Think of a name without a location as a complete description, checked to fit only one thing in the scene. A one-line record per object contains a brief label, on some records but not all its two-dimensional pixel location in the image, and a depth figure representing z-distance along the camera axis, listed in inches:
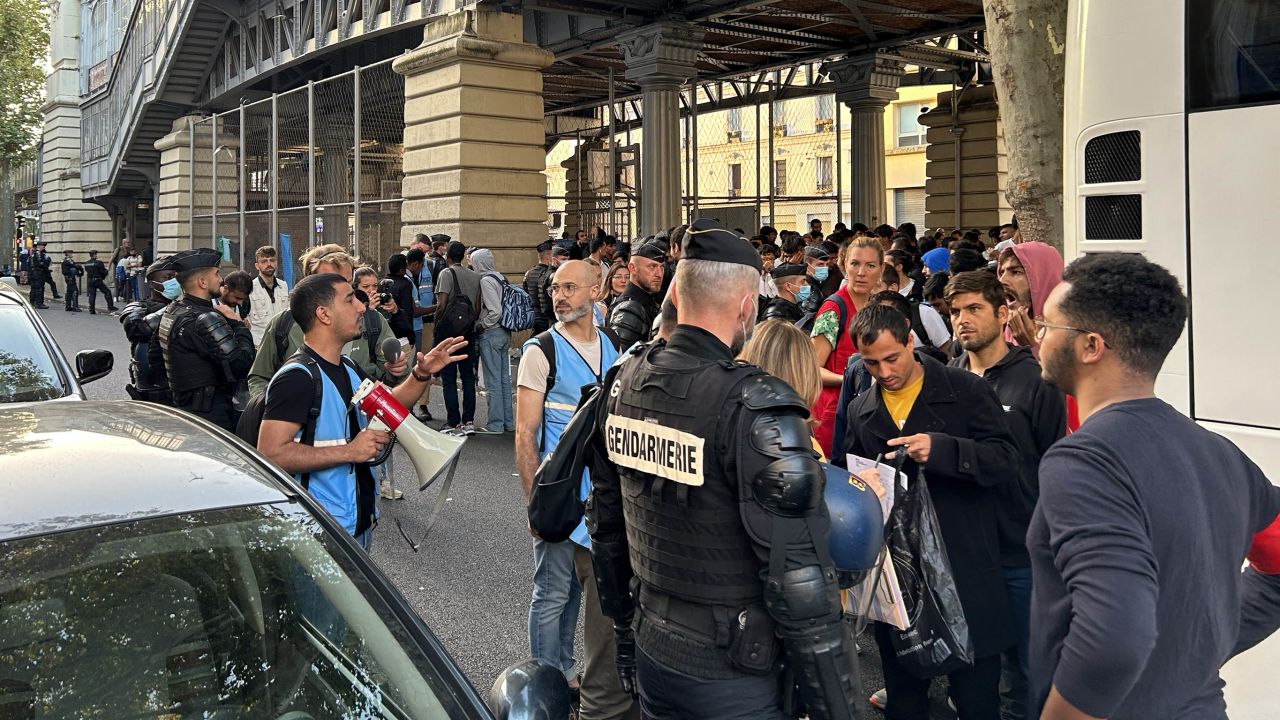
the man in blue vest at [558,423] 170.4
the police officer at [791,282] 288.5
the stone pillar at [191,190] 891.1
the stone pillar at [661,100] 665.6
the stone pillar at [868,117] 820.0
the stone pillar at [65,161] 1759.4
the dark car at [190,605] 80.1
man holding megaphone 150.8
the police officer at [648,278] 240.7
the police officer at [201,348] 238.4
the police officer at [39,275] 1316.4
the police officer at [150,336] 263.0
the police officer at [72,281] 1261.1
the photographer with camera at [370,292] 299.7
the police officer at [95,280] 1249.4
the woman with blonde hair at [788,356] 143.3
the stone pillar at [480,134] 634.2
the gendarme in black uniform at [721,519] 96.0
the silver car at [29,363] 204.5
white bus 130.2
